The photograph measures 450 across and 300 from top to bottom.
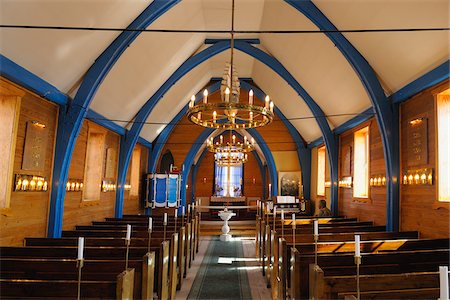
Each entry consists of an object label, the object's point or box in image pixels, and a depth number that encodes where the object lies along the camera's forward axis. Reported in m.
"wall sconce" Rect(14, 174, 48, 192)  5.03
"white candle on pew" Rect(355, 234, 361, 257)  2.55
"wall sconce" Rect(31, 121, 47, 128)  5.39
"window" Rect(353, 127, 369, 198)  8.45
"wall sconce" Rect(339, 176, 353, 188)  8.92
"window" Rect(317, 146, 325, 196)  12.25
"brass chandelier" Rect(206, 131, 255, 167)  9.89
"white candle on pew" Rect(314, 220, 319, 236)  3.61
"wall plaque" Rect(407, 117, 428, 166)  5.63
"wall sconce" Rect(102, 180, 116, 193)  8.66
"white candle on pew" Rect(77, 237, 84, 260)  2.44
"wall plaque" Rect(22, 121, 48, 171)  5.25
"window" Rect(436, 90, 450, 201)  5.20
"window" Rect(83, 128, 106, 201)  8.16
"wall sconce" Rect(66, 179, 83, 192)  6.84
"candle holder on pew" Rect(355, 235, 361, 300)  2.53
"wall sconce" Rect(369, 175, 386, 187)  7.12
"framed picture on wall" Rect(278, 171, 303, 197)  13.88
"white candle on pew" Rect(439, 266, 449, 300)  1.41
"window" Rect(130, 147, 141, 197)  11.65
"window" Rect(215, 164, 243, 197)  20.64
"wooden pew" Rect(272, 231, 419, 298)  4.40
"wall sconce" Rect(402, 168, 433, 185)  5.44
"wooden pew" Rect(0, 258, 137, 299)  3.24
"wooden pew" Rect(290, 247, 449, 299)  3.57
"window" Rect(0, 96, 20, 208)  4.80
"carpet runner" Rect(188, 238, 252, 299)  5.38
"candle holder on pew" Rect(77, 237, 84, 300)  2.43
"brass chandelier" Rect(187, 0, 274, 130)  4.14
